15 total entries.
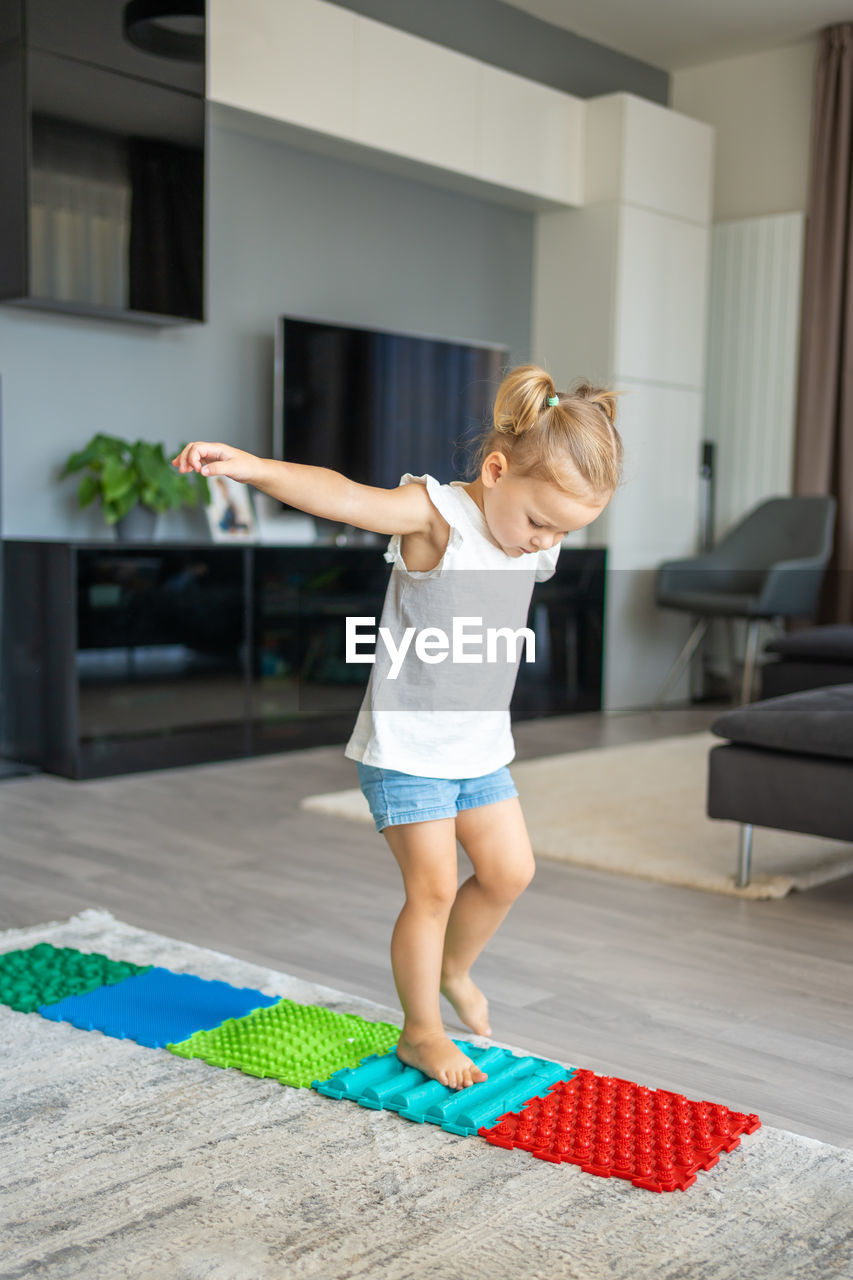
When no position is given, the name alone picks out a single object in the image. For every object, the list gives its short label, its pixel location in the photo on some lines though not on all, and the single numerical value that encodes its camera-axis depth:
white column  5.03
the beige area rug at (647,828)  2.65
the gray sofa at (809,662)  4.14
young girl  1.42
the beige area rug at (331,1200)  1.16
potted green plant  3.66
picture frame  4.05
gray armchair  4.86
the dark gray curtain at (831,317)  5.17
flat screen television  4.26
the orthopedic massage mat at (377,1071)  1.39
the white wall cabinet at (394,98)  3.84
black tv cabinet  3.54
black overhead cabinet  3.30
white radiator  5.49
